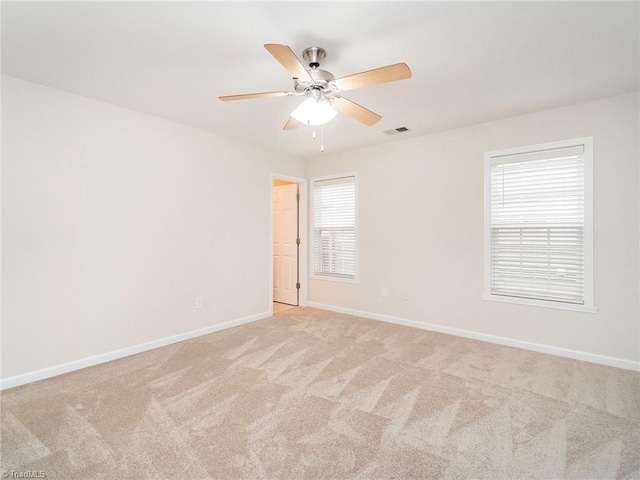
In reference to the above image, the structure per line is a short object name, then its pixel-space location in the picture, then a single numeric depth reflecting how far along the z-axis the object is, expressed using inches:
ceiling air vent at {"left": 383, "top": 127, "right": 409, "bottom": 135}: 151.1
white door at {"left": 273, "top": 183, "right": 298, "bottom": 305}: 212.7
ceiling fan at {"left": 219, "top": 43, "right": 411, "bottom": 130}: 70.8
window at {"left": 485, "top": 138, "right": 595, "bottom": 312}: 122.8
